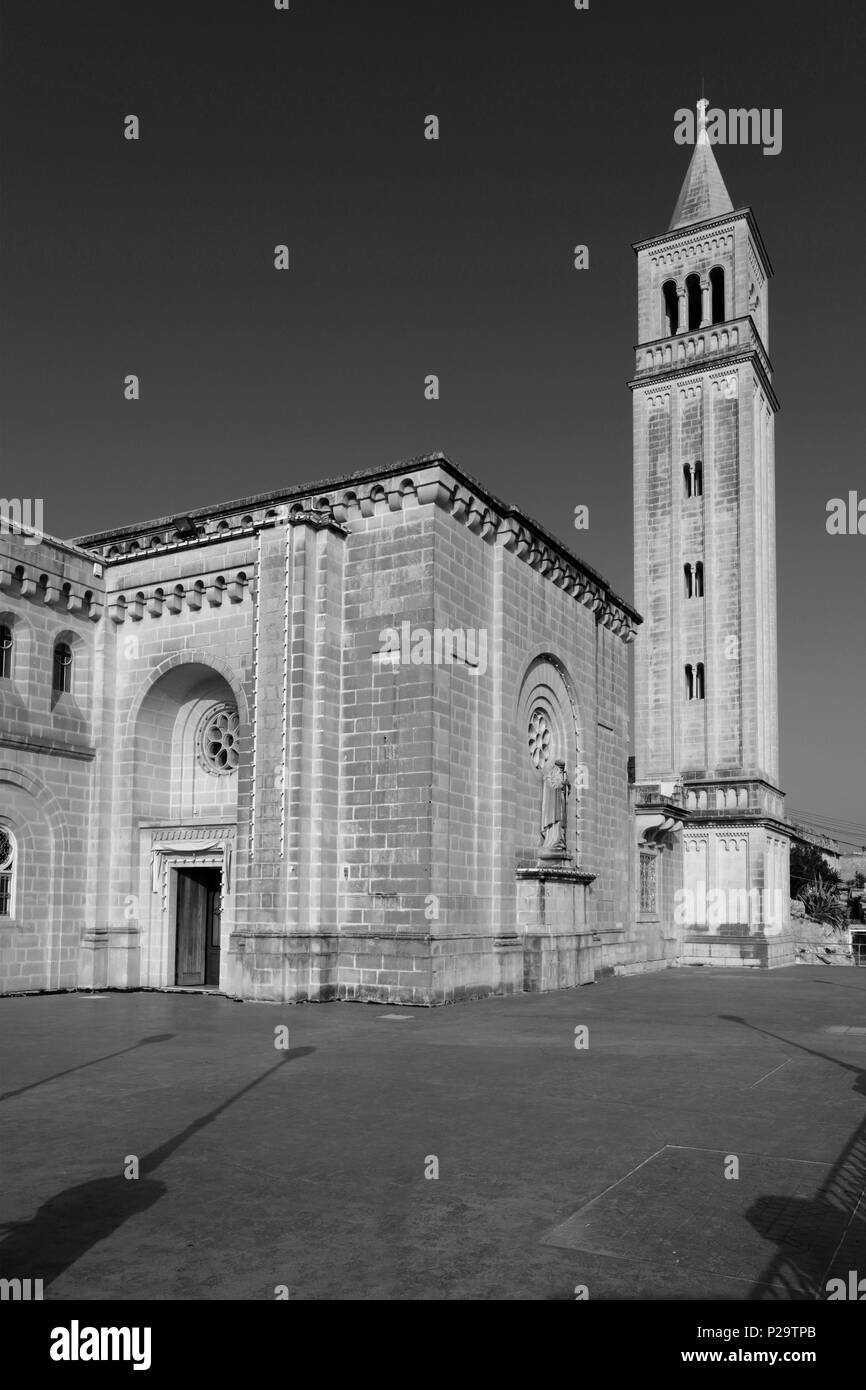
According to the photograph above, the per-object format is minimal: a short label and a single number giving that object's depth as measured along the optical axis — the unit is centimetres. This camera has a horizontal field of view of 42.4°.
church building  2167
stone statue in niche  2591
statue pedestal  2466
